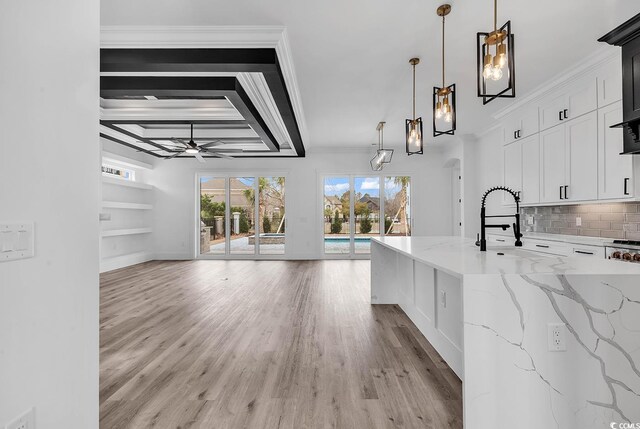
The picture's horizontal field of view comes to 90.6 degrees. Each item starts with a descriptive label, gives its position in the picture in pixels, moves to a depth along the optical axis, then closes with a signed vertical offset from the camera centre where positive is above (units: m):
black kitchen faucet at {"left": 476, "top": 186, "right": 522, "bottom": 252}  2.28 -0.14
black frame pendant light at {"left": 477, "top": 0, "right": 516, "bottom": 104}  1.85 +0.94
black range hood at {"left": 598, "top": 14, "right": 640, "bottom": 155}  2.87 +1.29
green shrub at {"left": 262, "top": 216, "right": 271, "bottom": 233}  8.12 -0.27
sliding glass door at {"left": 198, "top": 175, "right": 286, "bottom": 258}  8.12 -0.01
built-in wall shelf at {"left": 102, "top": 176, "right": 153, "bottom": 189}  6.44 +0.73
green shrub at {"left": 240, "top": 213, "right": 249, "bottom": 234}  8.16 -0.21
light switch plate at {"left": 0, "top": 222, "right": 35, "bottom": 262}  0.94 -0.08
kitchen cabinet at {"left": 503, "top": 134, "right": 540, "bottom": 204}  4.57 +0.72
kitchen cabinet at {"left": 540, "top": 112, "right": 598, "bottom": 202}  3.64 +0.68
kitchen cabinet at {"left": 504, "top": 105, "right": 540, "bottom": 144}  4.61 +1.41
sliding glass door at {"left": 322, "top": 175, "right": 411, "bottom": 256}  8.06 +0.14
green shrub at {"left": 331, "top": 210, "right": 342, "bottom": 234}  8.05 -0.22
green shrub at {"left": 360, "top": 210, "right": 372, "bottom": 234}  8.09 -0.27
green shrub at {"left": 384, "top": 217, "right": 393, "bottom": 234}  8.11 -0.15
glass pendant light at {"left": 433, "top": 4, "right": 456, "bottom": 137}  2.62 +0.92
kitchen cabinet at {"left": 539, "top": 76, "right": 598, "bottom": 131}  3.64 +1.41
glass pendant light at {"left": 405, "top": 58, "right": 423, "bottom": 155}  3.36 +0.89
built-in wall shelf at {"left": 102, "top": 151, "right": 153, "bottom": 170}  6.44 +1.21
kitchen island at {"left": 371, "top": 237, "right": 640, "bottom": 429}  1.39 -0.59
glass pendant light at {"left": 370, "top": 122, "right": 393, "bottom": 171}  5.76 +1.09
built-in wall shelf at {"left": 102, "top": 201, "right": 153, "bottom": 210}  6.32 +0.22
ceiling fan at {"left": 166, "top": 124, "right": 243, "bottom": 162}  5.32 +1.18
